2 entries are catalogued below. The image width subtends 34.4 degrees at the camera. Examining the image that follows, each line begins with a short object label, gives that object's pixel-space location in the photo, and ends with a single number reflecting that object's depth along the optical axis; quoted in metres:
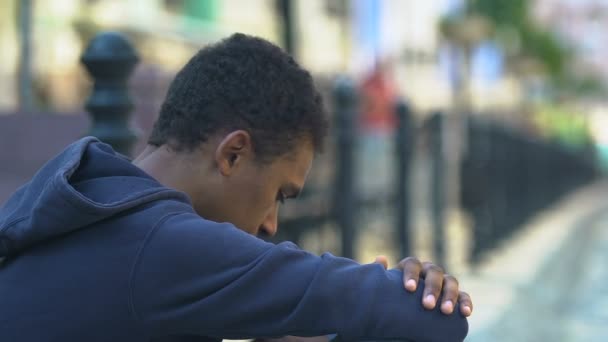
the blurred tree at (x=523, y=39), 30.97
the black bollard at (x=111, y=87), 2.95
